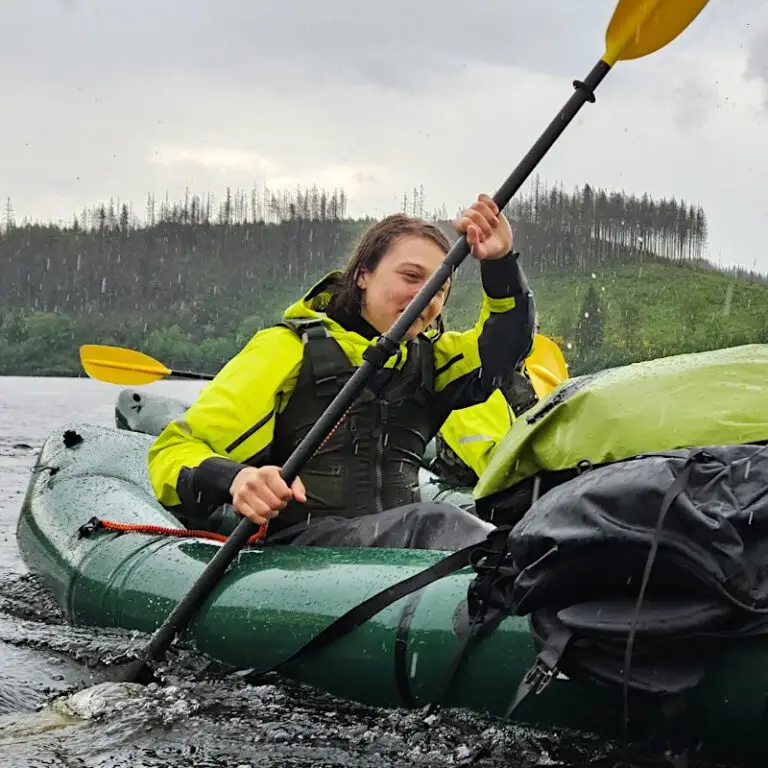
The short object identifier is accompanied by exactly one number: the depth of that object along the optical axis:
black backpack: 1.78
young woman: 3.11
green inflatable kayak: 2.01
